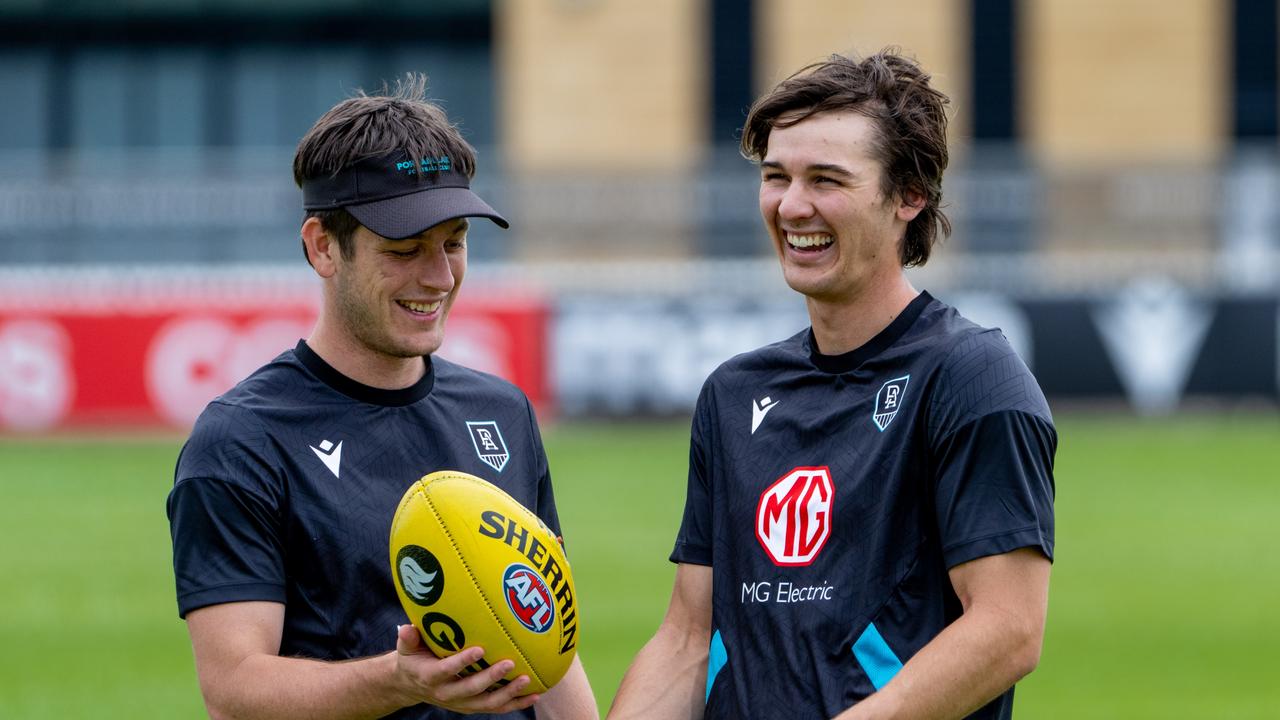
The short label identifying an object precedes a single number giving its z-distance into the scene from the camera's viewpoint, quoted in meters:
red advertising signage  45.00
